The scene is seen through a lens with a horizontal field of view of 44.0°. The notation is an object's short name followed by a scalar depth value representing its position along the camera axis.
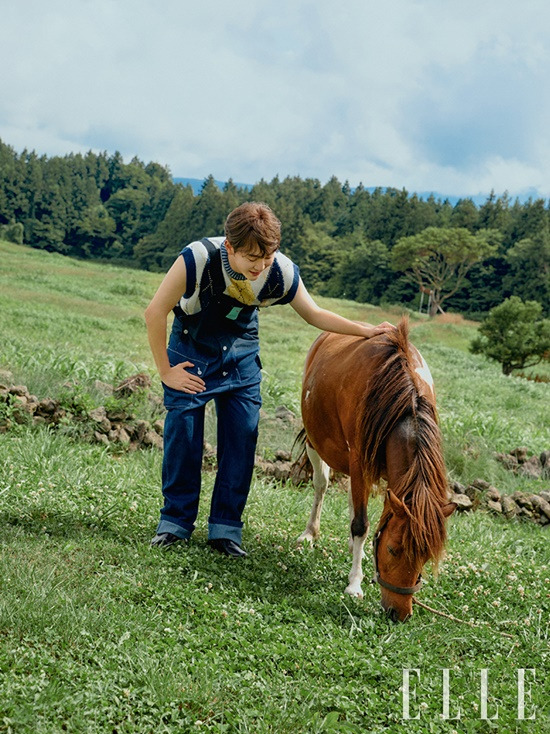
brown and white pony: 3.58
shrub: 28.28
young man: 4.11
